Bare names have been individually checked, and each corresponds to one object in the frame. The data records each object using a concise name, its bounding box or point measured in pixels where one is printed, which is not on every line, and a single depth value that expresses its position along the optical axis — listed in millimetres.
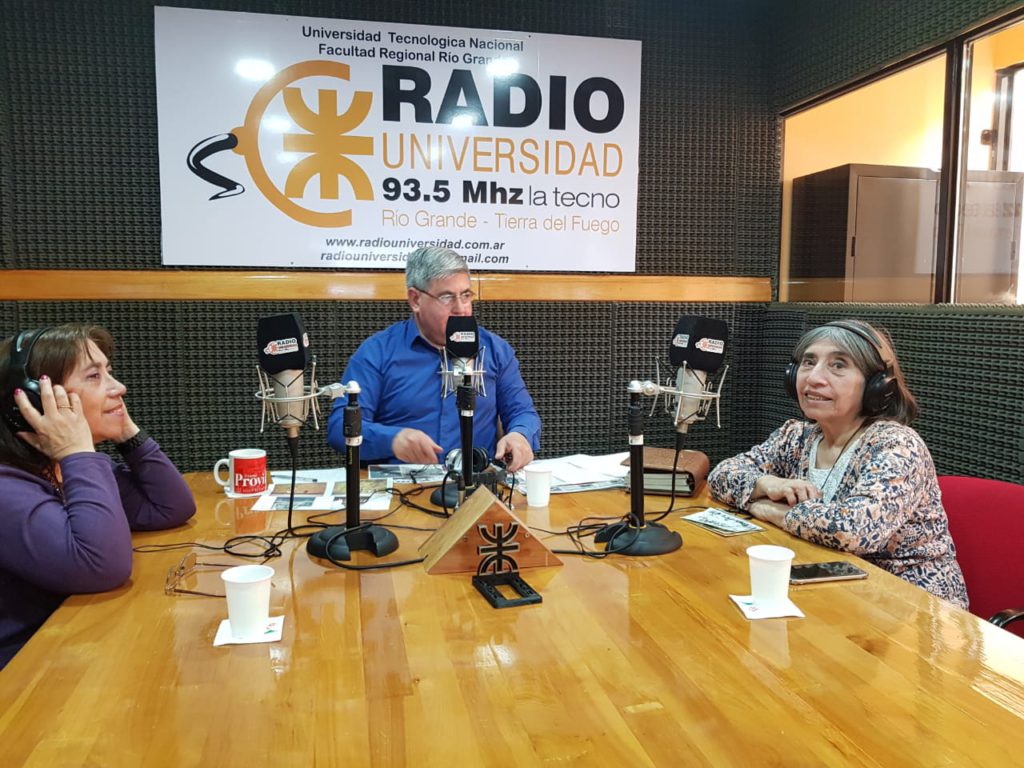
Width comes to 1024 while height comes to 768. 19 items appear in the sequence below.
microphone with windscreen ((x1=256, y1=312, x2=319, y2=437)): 1688
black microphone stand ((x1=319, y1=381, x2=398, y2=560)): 1728
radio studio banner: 3652
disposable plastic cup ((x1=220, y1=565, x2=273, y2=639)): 1316
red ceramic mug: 2285
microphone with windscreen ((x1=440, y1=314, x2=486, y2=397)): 1926
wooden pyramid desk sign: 1631
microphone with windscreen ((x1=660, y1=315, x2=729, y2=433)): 1758
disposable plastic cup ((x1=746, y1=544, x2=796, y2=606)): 1437
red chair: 1983
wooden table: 1026
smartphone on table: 1602
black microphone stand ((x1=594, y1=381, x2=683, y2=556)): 1759
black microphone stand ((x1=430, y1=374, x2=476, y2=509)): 1862
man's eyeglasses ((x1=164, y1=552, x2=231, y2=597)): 1560
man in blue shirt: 2871
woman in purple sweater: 1495
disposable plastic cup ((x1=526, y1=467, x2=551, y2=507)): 2184
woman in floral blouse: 1855
